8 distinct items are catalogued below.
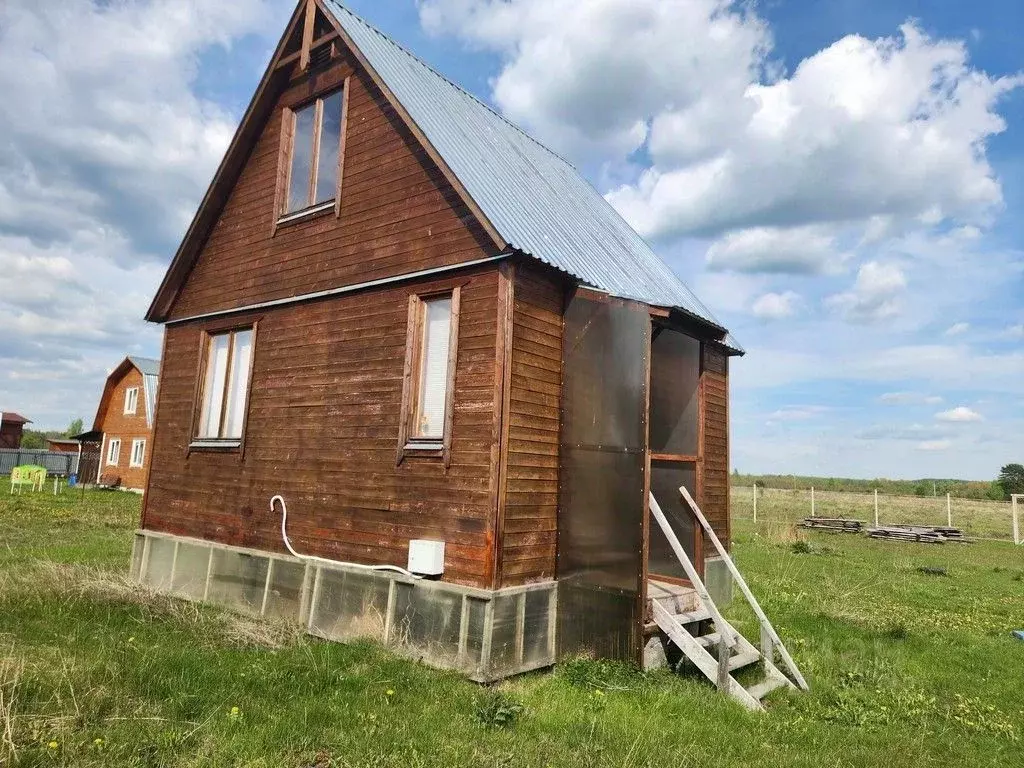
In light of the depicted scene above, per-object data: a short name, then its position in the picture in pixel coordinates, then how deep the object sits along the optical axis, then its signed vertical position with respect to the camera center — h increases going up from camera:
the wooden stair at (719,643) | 7.66 -1.68
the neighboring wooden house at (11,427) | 60.97 +2.95
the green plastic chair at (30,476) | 32.47 -0.63
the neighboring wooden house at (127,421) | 38.12 +2.56
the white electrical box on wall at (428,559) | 8.20 -0.87
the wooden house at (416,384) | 8.27 +1.38
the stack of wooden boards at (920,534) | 25.39 -0.96
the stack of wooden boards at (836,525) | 28.28 -0.87
